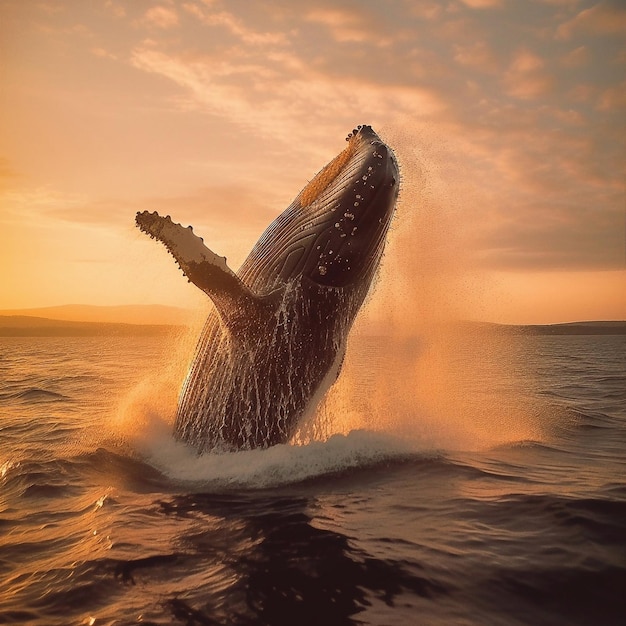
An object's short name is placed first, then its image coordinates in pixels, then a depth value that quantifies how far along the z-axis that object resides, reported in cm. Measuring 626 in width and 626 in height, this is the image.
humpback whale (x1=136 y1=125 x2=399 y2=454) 704
